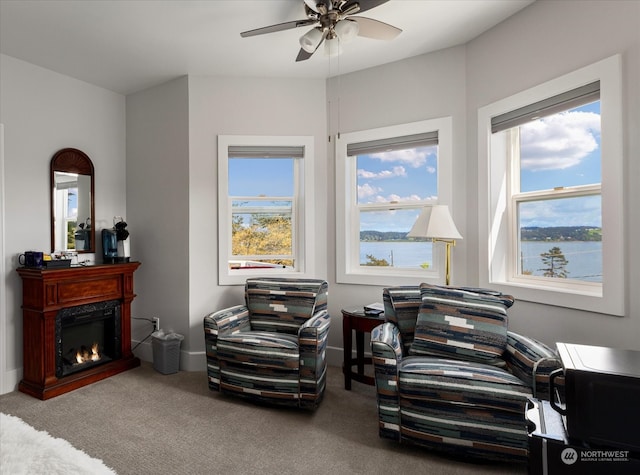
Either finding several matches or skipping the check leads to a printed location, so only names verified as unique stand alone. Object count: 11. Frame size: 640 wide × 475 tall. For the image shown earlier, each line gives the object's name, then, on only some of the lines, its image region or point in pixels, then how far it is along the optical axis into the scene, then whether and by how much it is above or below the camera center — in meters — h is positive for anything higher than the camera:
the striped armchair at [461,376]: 1.84 -0.78
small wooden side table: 2.83 -0.85
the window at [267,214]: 3.65 +0.23
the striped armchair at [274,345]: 2.51 -0.81
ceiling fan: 2.07 +1.29
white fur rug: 0.91 -0.59
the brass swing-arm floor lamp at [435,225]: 2.65 +0.07
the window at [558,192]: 2.08 +0.29
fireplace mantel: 2.88 -0.64
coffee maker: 3.54 -0.07
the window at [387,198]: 3.26 +0.36
